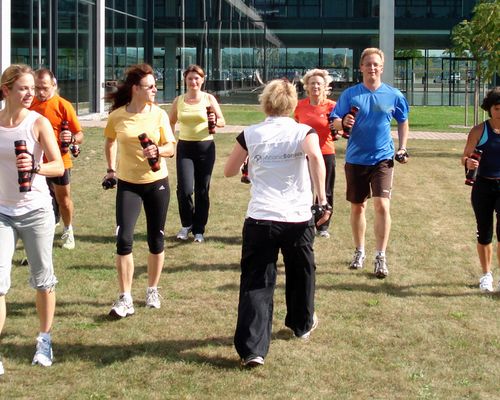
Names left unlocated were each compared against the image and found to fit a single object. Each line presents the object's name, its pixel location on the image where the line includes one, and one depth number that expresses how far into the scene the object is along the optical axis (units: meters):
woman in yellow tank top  9.35
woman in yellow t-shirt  6.60
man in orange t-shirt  8.36
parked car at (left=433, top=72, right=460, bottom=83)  41.59
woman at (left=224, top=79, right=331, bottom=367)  5.54
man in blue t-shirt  7.99
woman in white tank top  5.31
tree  20.62
